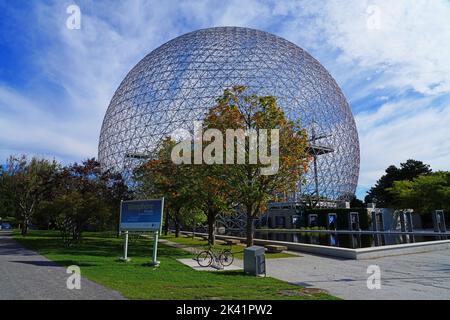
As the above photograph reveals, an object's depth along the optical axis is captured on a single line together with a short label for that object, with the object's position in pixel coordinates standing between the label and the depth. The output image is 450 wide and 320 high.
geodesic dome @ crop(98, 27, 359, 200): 39.69
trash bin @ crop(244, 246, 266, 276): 11.48
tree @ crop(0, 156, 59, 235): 32.53
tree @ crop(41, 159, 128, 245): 20.97
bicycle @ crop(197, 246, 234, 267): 13.87
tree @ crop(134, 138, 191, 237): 21.80
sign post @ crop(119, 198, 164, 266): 14.33
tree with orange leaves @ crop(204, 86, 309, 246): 17.81
